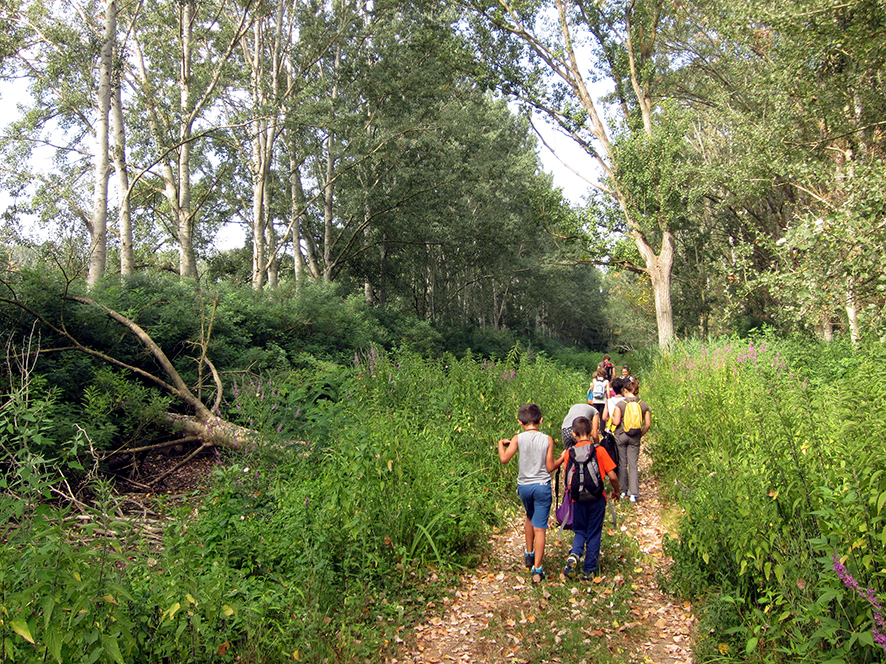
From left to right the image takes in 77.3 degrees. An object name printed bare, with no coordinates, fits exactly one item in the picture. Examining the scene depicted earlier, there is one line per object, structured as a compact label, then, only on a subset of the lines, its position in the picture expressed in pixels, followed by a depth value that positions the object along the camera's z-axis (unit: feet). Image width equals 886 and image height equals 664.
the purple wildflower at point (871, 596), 8.45
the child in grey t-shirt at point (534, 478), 16.48
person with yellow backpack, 23.36
